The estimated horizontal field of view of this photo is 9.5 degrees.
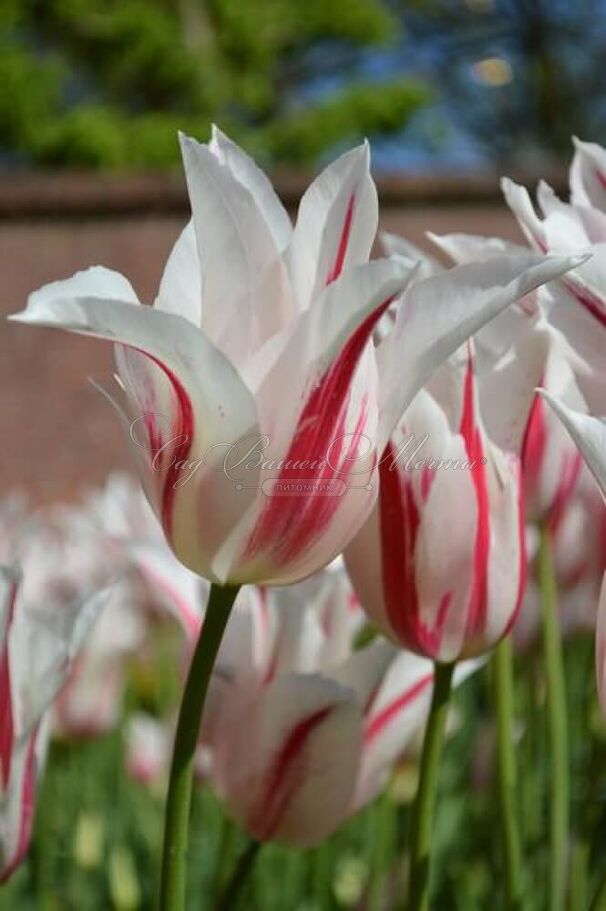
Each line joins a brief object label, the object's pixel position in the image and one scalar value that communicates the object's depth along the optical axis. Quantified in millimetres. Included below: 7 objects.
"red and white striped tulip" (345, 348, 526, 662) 636
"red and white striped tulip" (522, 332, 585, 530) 723
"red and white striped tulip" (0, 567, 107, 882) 658
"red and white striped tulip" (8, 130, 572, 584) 583
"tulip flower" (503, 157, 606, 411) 608
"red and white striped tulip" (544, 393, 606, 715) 585
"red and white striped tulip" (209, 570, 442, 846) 689
